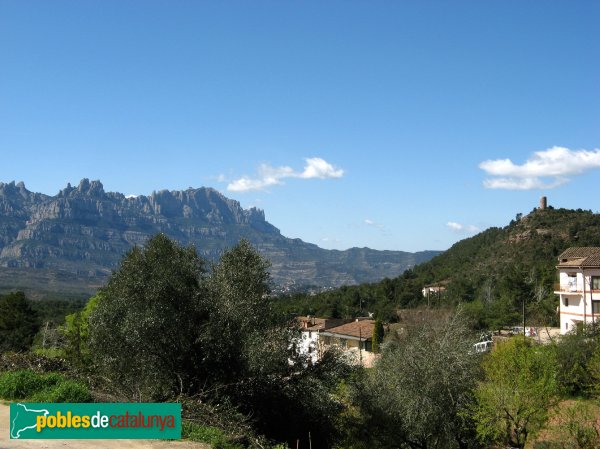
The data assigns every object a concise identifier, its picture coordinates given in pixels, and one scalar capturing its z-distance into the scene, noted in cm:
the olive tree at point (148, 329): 1836
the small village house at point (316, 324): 6169
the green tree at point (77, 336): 3803
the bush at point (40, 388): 1421
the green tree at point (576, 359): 3170
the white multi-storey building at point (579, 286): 4472
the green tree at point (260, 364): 1962
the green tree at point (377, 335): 5502
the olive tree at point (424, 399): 2216
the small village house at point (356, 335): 5784
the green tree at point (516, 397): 2061
